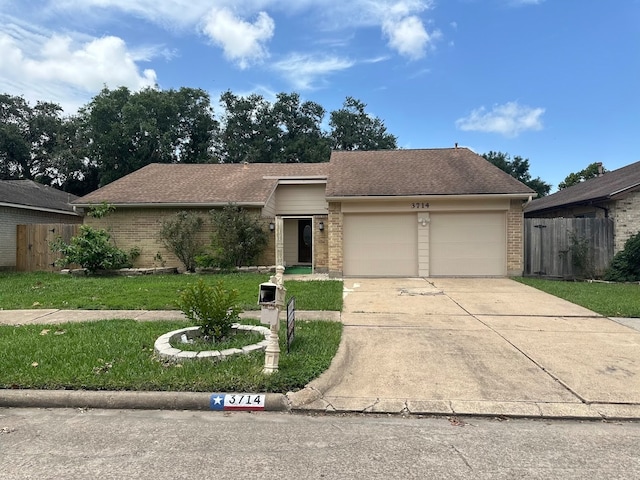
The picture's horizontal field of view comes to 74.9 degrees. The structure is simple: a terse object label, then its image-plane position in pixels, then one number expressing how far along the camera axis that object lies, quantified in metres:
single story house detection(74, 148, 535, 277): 13.75
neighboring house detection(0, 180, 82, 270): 16.02
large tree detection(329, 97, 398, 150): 40.53
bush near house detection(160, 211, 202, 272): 14.91
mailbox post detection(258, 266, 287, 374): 4.75
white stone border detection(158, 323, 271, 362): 5.11
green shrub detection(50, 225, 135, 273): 13.57
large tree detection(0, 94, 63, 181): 36.84
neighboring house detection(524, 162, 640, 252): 13.37
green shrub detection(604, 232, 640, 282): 12.72
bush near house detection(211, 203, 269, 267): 14.61
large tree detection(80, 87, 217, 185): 34.28
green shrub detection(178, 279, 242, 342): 5.68
